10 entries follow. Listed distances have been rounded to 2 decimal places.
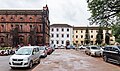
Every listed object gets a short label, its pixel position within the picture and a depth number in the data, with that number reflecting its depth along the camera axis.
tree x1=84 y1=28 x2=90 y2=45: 36.58
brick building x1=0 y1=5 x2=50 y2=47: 27.37
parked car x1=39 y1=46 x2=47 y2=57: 11.57
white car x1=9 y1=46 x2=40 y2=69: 6.54
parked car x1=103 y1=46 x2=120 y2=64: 7.99
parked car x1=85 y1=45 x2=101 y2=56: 12.99
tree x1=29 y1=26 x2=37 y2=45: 26.19
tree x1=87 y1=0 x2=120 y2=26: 9.36
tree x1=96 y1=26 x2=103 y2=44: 31.79
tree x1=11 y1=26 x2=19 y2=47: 25.66
